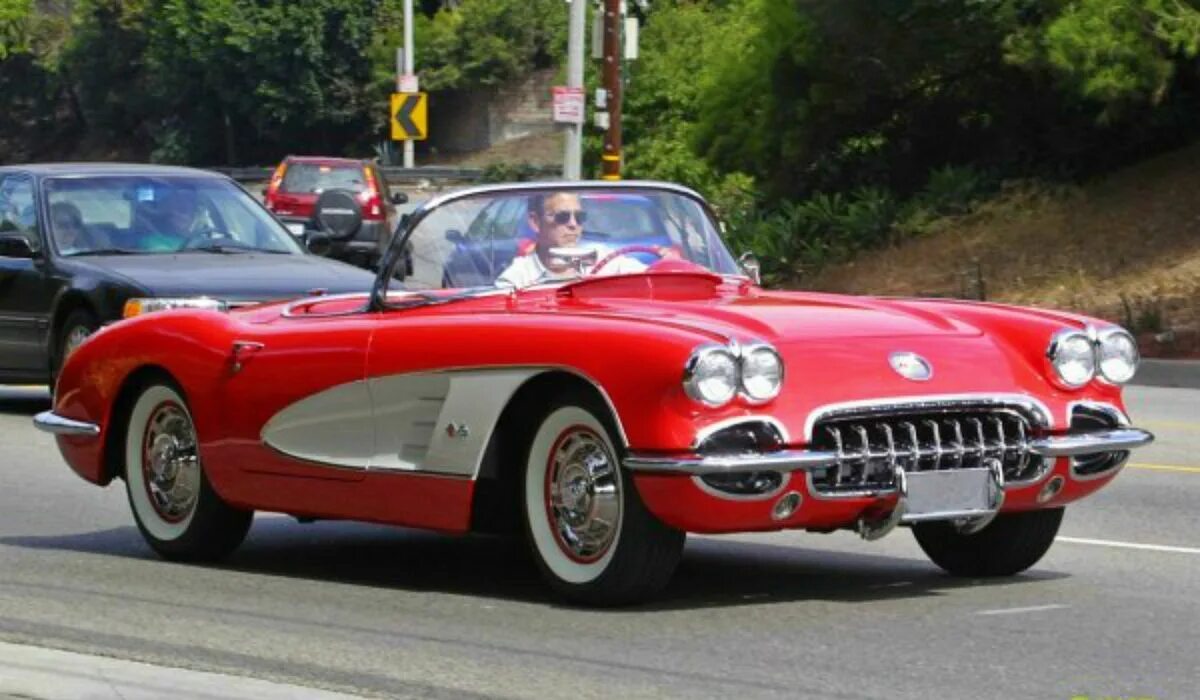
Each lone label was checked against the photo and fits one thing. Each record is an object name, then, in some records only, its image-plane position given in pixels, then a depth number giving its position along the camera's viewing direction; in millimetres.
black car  15555
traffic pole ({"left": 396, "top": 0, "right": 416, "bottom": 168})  60656
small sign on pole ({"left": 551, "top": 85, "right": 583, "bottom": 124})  34000
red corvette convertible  7973
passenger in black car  16422
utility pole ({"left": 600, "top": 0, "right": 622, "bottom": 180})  34969
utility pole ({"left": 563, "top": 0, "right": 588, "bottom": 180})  35562
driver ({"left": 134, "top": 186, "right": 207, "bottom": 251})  16297
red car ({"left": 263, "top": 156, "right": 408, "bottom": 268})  34828
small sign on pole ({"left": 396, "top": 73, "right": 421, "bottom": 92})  51875
